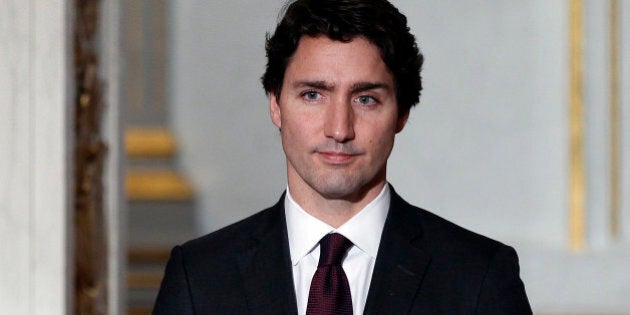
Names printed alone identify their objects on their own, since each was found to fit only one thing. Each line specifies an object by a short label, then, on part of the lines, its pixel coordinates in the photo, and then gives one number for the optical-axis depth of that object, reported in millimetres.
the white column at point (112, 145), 6094
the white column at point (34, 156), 5004
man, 3754
